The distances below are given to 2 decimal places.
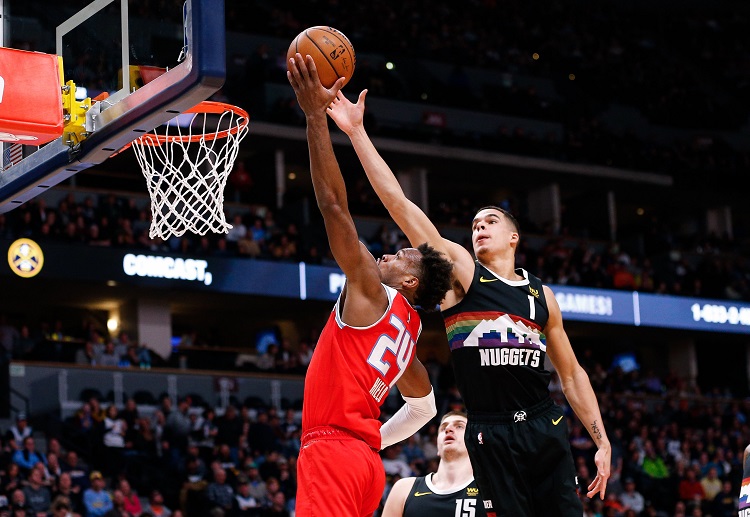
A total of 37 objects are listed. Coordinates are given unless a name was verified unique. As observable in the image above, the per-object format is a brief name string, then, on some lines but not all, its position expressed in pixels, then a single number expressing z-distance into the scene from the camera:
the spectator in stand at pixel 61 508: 12.37
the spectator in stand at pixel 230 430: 16.91
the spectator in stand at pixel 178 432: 15.96
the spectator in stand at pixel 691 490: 19.81
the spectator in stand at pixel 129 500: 13.82
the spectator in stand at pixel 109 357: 18.83
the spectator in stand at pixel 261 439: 16.94
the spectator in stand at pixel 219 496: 14.62
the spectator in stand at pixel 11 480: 13.18
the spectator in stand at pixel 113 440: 15.56
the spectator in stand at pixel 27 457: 14.27
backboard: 5.82
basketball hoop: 7.84
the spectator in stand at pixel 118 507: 13.42
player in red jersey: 5.03
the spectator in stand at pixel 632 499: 18.83
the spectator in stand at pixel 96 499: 13.75
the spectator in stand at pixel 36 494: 13.23
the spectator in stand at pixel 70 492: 13.48
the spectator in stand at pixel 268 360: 21.09
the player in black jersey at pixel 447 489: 7.46
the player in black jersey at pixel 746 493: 6.80
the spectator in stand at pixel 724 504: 18.72
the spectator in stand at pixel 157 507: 14.05
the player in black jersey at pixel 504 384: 6.08
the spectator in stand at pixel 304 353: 21.55
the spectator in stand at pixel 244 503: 14.63
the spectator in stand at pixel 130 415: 16.36
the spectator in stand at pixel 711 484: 20.06
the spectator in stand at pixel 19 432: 15.34
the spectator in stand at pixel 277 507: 14.76
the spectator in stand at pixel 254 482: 15.40
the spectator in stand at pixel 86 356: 18.78
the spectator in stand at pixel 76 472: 14.13
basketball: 5.48
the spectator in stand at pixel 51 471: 13.70
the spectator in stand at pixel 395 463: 16.73
